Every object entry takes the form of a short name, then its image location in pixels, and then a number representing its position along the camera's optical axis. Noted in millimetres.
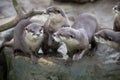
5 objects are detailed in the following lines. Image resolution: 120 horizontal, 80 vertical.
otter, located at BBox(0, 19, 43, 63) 8151
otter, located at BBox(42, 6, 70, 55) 8543
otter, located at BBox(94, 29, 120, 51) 8130
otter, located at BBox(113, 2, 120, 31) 8553
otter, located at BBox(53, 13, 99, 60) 7848
